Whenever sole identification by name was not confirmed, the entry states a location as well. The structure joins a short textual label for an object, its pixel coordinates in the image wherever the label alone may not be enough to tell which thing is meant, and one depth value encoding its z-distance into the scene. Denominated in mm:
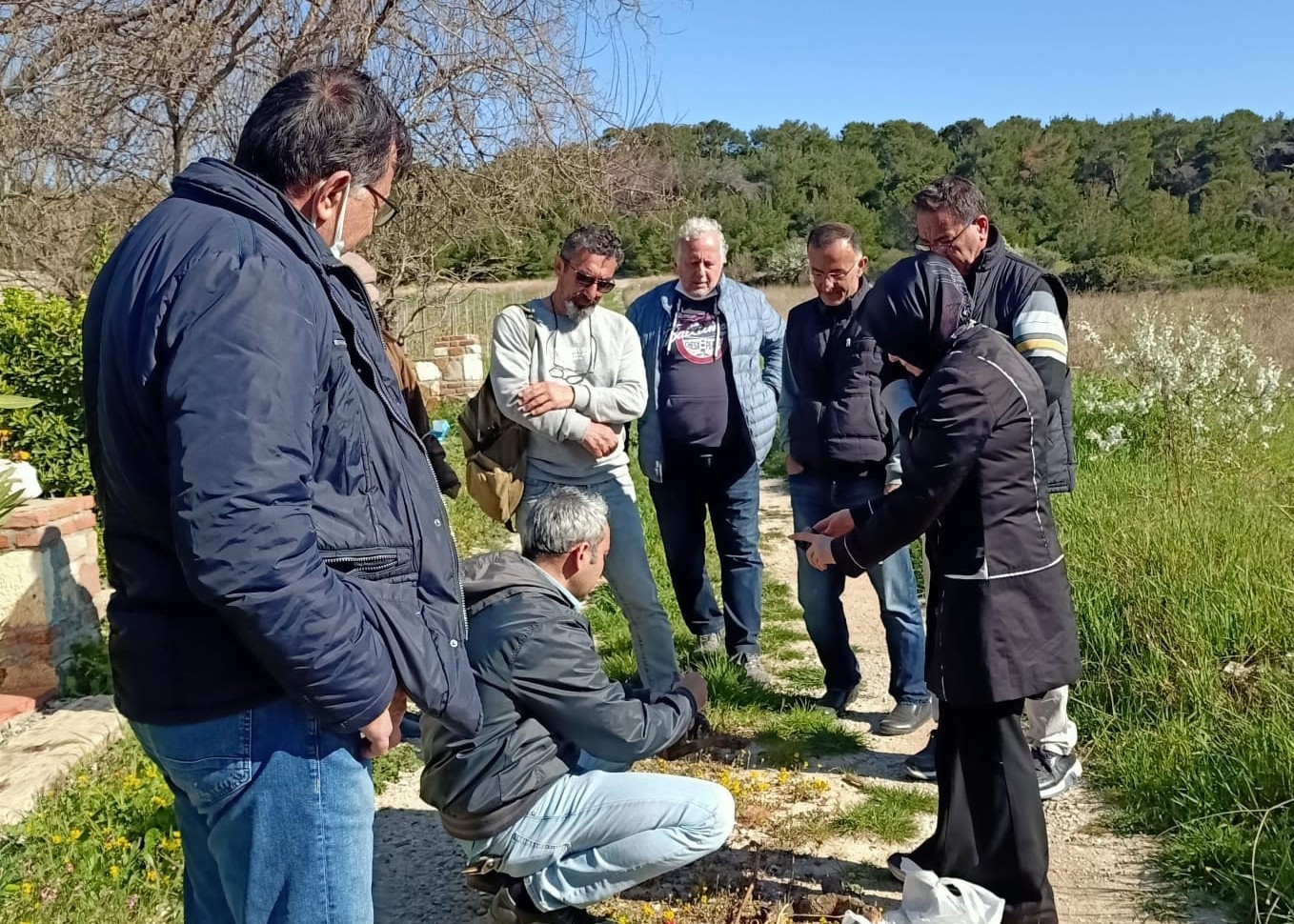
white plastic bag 2639
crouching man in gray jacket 2562
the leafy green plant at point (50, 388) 5312
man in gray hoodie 3793
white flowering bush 6602
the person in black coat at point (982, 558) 2645
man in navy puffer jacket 1431
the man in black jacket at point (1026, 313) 3488
